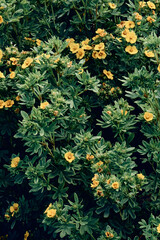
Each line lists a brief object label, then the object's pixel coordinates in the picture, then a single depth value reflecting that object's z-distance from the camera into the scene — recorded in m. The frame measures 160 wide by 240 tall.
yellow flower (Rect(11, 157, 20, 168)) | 2.54
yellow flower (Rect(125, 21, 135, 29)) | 2.95
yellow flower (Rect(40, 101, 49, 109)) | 2.37
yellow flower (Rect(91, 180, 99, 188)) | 2.30
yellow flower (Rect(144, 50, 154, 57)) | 2.77
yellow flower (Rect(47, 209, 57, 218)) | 2.29
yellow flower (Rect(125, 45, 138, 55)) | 2.85
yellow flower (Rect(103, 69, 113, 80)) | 2.93
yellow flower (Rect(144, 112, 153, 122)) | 2.45
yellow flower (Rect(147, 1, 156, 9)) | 3.09
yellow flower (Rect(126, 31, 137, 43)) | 2.83
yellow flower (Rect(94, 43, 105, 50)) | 2.90
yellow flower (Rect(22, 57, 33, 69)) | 2.70
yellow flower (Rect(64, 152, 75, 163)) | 2.40
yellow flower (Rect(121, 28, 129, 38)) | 2.87
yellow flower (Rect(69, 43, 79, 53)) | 2.98
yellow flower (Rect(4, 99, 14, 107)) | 2.74
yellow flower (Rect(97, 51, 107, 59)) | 2.90
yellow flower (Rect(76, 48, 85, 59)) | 2.94
